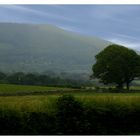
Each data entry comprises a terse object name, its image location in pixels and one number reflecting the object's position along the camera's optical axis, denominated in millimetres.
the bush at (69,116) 20000
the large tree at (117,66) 82625
